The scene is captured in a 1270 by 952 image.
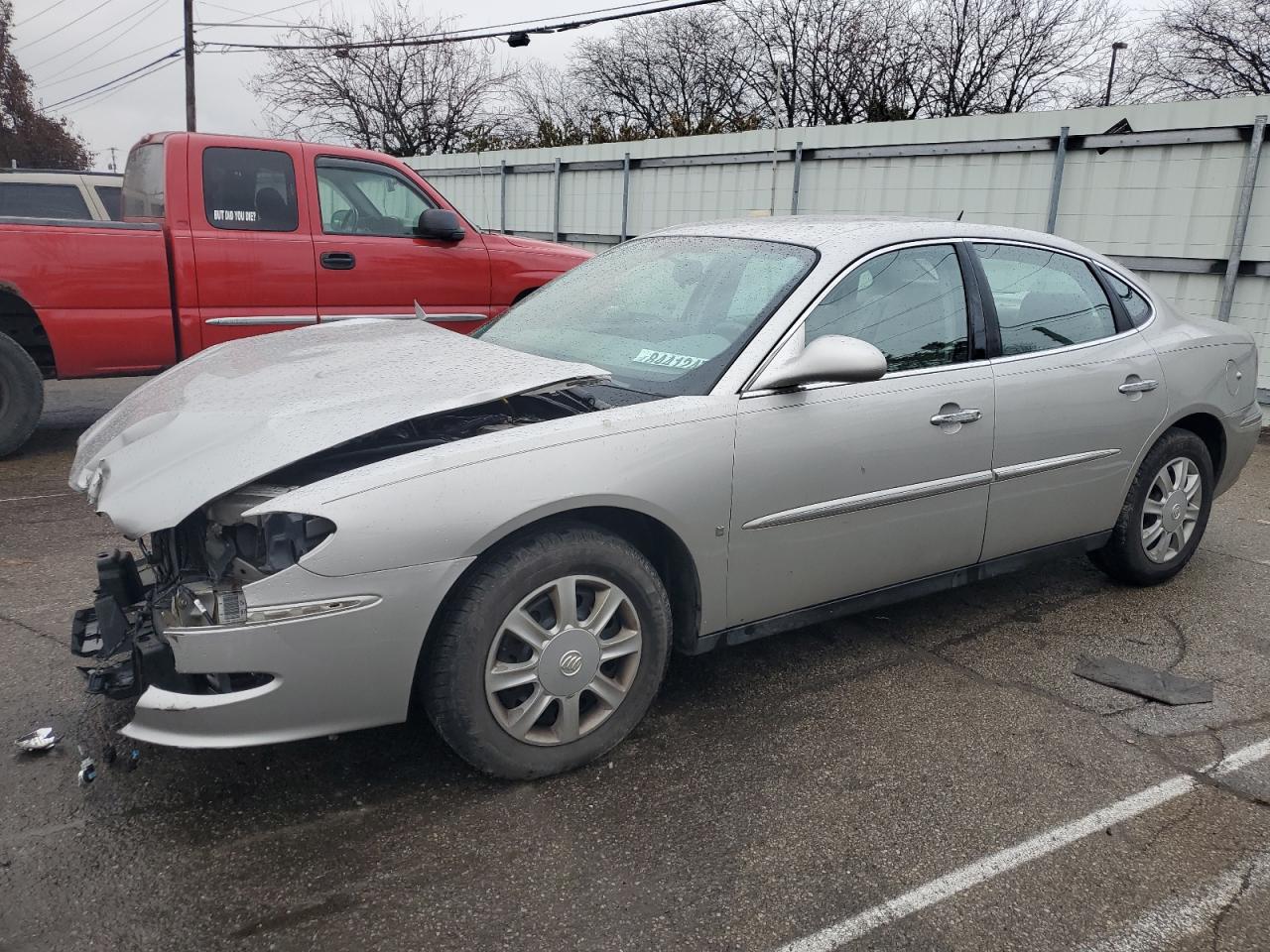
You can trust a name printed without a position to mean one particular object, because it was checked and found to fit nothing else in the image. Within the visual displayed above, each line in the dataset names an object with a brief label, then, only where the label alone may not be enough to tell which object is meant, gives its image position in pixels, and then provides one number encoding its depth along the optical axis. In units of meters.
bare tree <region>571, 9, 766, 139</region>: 38.25
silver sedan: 2.49
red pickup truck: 6.20
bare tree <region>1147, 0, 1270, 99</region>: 31.41
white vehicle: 8.72
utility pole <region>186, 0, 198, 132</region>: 28.77
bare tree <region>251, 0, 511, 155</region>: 38.91
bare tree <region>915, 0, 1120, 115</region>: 33.12
